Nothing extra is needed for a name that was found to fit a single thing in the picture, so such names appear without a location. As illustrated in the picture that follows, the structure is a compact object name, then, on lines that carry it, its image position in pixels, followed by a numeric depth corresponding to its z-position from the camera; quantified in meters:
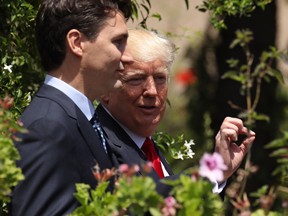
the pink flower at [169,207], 5.14
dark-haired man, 6.16
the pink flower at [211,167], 5.06
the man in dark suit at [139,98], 8.18
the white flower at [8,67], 8.25
